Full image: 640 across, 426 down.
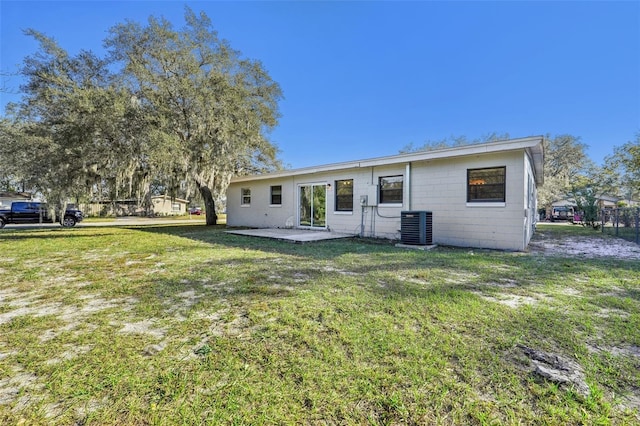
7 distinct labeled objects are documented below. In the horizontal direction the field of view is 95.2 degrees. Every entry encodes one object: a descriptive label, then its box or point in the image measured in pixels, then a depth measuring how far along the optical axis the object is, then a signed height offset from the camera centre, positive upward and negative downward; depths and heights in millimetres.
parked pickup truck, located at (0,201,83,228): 15133 -146
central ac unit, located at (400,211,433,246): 6961 -385
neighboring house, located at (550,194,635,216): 28517 +935
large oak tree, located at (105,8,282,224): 8805 +3731
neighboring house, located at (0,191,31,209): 26219 +1405
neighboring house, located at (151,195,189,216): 39625 +580
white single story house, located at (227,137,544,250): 6645 +515
